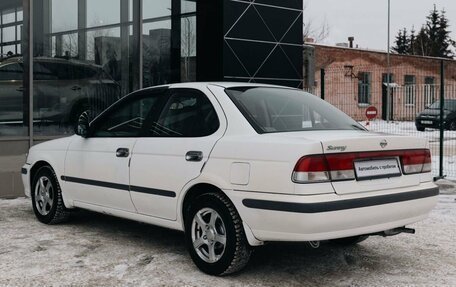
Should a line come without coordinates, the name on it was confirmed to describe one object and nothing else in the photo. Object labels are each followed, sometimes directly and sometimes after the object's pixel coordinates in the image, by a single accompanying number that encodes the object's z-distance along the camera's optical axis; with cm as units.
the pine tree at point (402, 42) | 6994
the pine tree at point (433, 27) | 6332
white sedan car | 411
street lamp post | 3070
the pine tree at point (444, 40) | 6328
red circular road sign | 1332
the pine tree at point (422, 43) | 6197
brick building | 2473
